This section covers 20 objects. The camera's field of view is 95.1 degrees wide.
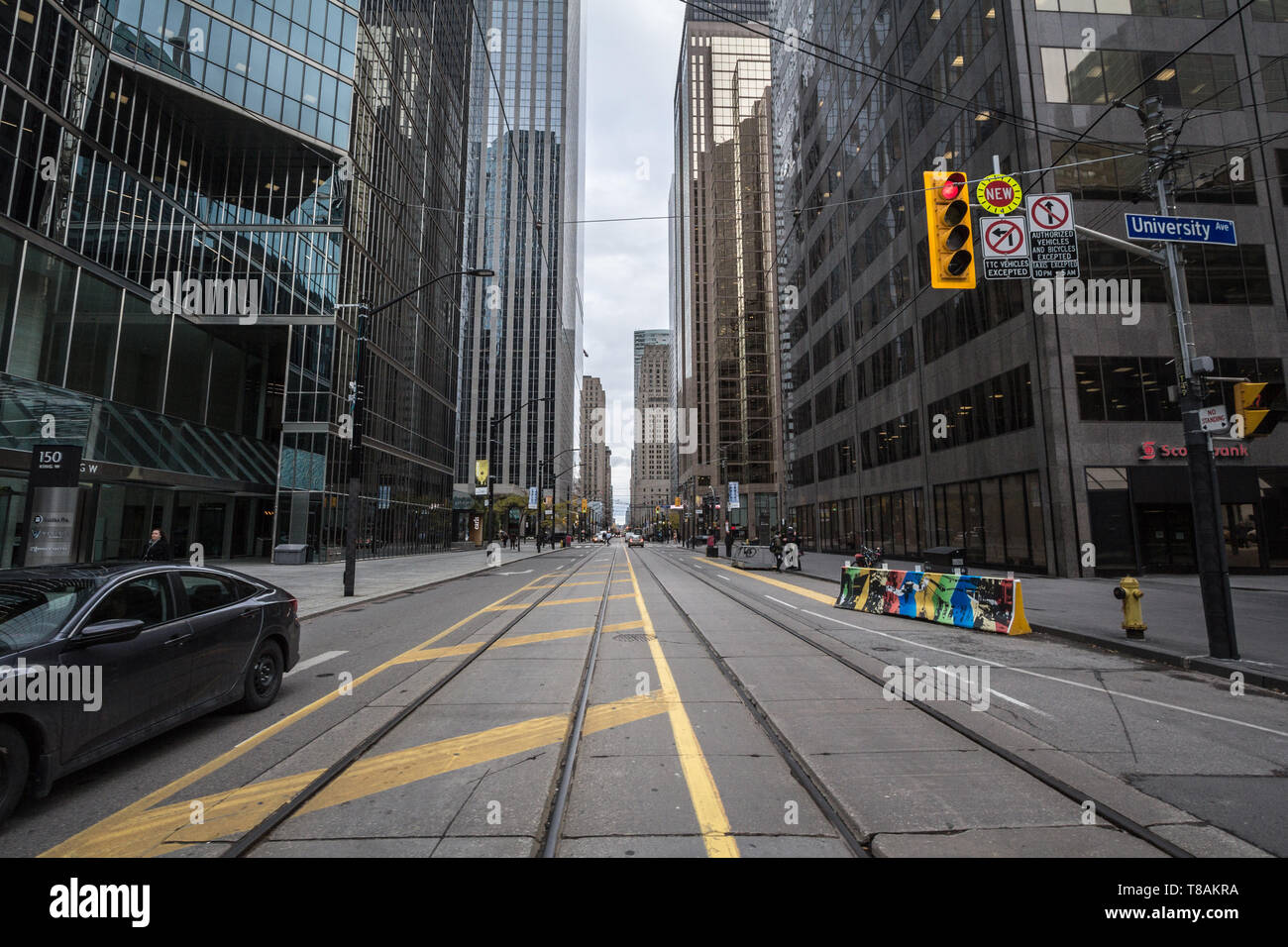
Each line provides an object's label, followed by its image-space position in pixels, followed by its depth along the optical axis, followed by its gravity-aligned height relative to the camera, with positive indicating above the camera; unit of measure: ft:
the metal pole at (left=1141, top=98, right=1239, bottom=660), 26.81 +3.26
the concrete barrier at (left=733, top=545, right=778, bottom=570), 101.09 -5.44
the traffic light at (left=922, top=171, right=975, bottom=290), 24.75 +12.49
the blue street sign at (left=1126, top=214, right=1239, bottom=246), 28.73 +14.87
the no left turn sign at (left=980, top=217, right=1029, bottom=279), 28.58 +13.91
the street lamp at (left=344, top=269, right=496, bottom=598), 51.47 +5.15
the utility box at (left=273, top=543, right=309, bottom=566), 92.84 -3.70
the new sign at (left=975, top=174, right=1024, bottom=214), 27.45 +15.86
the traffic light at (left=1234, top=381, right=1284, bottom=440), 25.86 +5.45
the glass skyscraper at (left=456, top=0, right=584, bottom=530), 399.85 +203.55
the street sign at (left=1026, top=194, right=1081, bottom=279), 29.30 +14.73
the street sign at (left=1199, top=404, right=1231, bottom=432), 27.40 +5.35
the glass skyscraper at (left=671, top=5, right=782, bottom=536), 294.05 +141.93
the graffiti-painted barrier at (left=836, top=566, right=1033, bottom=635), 36.42 -4.59
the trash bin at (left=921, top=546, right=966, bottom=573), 45.57 -1.83
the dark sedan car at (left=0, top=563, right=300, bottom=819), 11.71 -3.05
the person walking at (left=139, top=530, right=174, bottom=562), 42.67 -1.22
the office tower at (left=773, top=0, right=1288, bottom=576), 69.31 +27.90
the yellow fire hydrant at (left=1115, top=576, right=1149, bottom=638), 31.32 -4.01
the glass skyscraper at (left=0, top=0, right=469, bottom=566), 66.33 +41.05
